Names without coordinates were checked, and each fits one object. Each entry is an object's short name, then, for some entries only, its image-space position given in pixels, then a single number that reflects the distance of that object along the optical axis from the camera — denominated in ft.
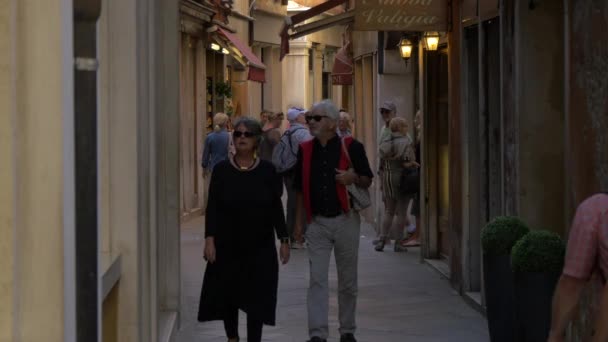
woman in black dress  31.42
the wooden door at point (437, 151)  56.80
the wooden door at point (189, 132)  92.61
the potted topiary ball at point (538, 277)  24.31
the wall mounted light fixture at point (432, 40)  56.24
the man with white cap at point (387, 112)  63.57
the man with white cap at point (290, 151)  52.70
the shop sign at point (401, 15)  47.98
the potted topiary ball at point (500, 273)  28.27
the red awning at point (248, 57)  108.60
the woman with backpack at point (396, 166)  60.44
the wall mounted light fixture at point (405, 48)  65.10
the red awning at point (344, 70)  101.71
